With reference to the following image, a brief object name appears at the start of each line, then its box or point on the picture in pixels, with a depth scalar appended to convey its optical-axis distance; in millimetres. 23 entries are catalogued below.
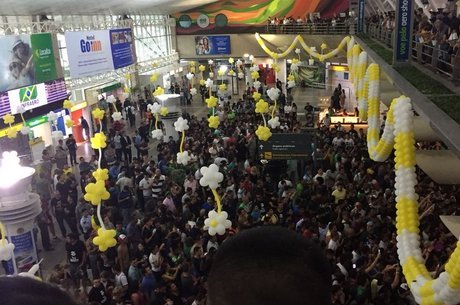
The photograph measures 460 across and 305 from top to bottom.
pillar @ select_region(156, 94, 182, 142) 16984
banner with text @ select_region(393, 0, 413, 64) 10445
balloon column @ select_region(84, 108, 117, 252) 7637
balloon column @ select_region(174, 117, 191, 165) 11477
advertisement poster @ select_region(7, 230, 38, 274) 7926
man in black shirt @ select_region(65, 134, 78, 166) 15766
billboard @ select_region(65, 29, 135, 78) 20078
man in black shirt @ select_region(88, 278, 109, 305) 6641
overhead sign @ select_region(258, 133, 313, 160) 11609
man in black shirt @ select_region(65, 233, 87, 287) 8102
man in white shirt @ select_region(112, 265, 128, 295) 6853
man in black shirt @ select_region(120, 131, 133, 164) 15031
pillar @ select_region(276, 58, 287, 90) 31609
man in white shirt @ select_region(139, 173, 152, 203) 11016
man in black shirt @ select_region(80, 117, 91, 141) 19812
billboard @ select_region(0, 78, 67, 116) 16847
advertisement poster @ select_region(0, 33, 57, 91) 16828
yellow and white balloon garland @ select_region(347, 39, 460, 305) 3920
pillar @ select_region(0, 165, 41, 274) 7617
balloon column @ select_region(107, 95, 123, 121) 17406
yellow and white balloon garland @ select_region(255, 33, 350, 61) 26203
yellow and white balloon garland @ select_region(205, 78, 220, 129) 14430
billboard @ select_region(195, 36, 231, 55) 32800
